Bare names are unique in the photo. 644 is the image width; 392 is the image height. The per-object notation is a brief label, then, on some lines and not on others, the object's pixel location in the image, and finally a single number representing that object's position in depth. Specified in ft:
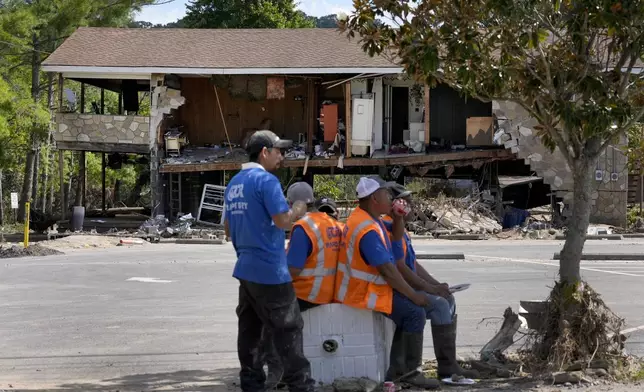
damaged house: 93.35
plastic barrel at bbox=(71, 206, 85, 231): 94.58
